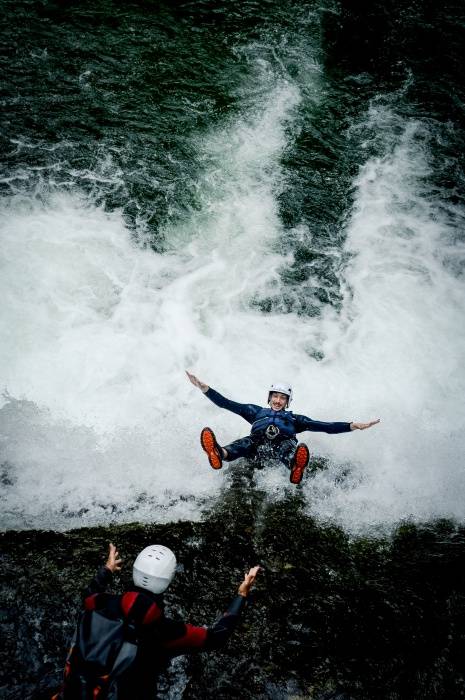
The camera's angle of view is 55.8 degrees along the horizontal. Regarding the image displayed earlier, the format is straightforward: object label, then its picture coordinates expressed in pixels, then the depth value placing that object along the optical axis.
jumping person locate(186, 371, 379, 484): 5.98
